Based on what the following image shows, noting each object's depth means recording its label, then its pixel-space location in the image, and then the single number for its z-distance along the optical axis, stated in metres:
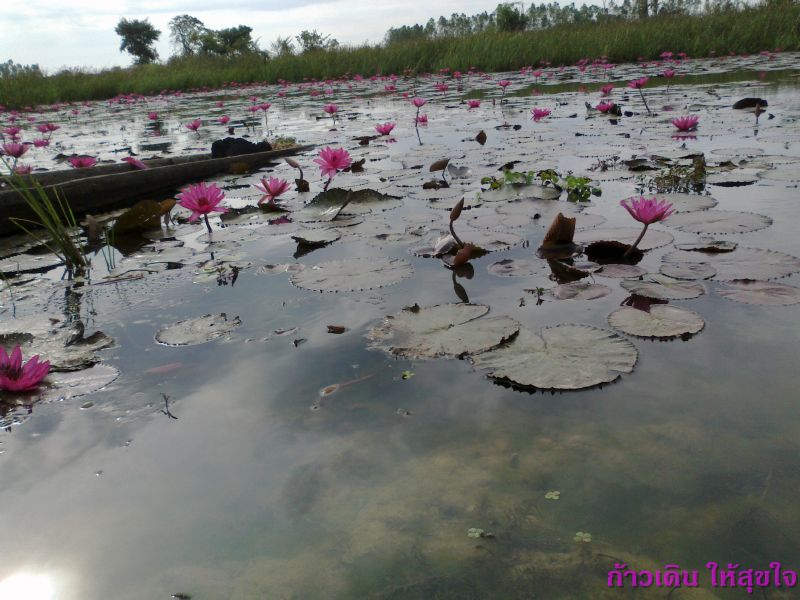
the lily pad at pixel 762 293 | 1.40
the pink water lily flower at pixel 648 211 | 1.69
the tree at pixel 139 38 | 37.38
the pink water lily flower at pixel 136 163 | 3.29
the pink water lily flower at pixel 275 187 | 2.64
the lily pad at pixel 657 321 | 1.30
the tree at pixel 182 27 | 41.72
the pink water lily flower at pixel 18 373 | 1.25
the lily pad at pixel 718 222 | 1.95
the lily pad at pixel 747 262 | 1.57
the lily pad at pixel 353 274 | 1.74
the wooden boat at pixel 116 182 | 2.68
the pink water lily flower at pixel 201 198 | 2.24
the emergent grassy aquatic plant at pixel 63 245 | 2.00
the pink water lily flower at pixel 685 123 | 3.70
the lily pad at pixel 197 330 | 1.48
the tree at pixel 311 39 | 21.69
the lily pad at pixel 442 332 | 1.31
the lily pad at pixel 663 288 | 1.49
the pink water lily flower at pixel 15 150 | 3.71
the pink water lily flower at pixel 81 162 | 3.44
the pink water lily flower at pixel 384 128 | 4.08
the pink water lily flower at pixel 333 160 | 2.66
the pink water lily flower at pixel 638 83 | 4.66
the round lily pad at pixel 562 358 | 1.14
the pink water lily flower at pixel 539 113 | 4.51
